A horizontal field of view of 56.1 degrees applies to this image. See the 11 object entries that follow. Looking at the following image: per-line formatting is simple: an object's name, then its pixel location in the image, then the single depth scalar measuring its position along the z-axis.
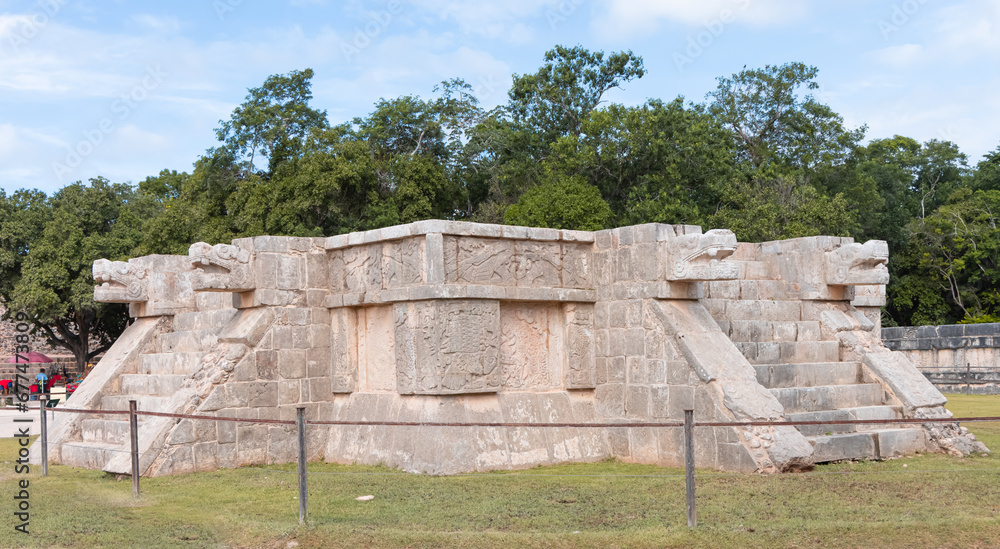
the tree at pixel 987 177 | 36.16
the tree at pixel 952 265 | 31.69
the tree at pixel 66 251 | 26.03
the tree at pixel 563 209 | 22.27
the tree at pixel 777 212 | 23.70
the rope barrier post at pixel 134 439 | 8.18
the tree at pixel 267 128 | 25.33
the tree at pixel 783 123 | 30.73
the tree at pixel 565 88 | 27.31
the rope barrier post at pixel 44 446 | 9.83
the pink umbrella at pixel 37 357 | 28.03
